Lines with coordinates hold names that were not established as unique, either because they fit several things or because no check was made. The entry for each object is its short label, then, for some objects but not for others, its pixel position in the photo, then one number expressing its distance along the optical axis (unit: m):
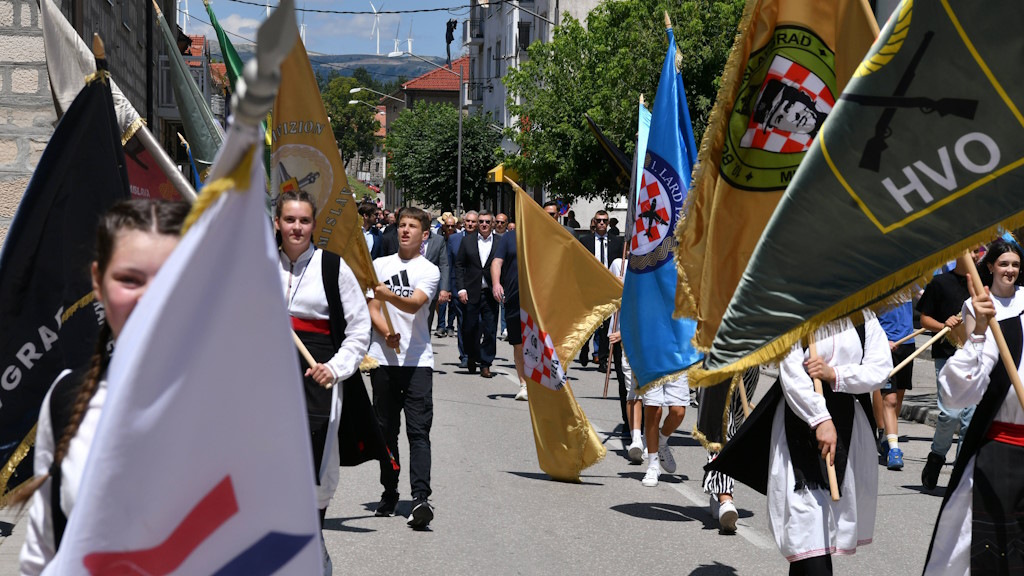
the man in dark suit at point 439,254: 14.46
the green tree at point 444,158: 58.94
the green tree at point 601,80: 31.61
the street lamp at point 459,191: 47.41
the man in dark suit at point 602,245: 14.48
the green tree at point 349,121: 119.56
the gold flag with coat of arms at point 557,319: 8.85
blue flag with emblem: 8.27
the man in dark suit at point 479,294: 15.73
